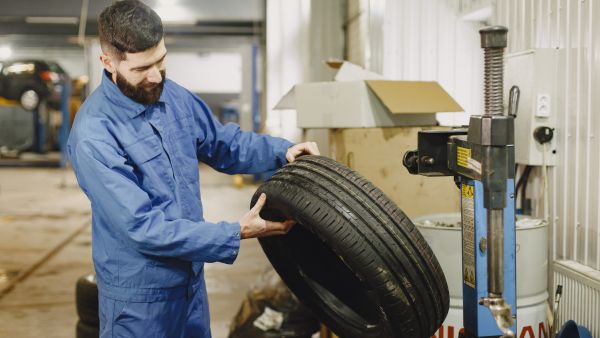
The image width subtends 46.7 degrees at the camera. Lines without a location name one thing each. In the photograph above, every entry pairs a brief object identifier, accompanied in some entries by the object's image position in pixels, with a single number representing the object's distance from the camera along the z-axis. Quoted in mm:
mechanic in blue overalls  1784
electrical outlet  2658
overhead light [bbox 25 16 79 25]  13683
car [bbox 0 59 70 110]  14008
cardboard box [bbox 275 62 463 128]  2908
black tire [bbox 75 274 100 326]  3227
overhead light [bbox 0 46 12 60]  19906
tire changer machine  1521
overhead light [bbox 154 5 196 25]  12695
